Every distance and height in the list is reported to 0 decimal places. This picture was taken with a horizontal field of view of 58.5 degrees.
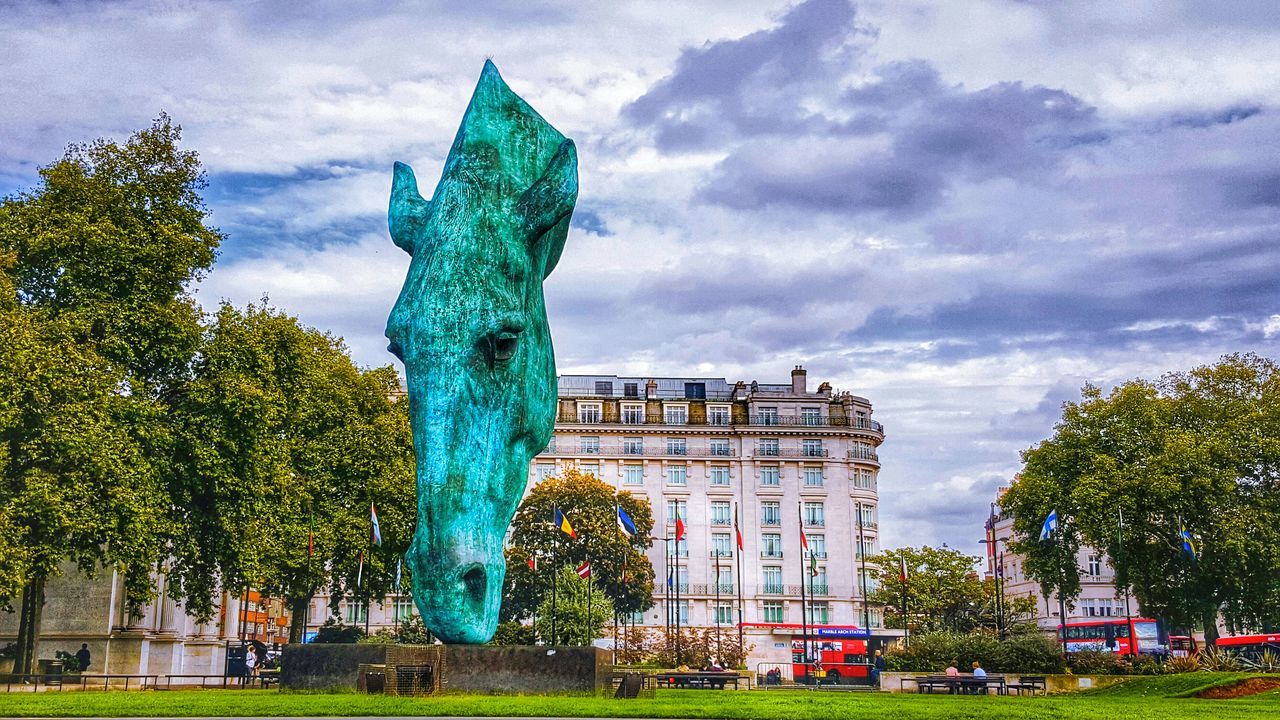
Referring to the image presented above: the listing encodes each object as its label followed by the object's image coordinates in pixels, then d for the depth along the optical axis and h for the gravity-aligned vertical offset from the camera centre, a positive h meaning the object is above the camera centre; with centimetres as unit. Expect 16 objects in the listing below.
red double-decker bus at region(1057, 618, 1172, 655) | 6400 -176
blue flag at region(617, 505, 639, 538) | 3808 +283
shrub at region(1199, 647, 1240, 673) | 3129 -163
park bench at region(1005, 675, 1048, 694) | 3088 -218
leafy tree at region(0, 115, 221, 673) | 2572 +626
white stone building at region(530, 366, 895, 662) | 7988 +876
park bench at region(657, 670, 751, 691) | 3266 -206
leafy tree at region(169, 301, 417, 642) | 3031 +420
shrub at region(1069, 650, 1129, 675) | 3500 -184
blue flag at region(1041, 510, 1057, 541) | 4131 +286
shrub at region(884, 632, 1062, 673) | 3688 -158
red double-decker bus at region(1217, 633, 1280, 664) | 4466 -167
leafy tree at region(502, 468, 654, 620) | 6556 +374
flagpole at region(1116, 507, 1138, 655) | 4080 +186
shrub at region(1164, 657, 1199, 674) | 3177 -169
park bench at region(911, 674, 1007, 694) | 3062 -208
